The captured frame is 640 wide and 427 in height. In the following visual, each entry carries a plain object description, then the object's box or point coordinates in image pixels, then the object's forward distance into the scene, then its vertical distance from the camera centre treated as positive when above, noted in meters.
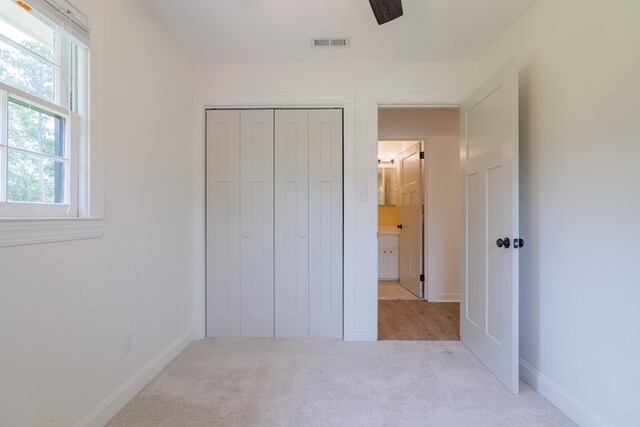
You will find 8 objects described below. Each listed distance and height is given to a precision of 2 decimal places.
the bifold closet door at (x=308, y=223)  2.51 -0.07
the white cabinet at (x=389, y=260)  4.67 -0.73
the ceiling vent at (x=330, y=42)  2.16 +1.30
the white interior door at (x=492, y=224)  1.74 -0.07
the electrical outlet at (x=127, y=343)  1.65 -0.74
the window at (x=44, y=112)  1.13 +0.44
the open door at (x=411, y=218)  3.82 -0.05
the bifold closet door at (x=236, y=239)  2.53 -0.21
